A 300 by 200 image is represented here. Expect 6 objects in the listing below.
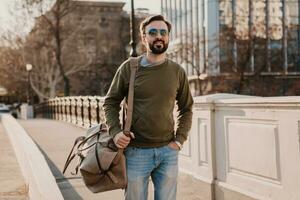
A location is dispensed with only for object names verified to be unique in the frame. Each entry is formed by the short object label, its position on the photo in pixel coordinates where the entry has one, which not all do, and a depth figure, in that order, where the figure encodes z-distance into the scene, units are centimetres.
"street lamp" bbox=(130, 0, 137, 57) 1359
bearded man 328
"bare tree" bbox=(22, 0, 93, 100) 3628
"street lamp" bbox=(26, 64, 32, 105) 4279
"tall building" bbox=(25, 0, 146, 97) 3925
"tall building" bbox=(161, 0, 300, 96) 3534
